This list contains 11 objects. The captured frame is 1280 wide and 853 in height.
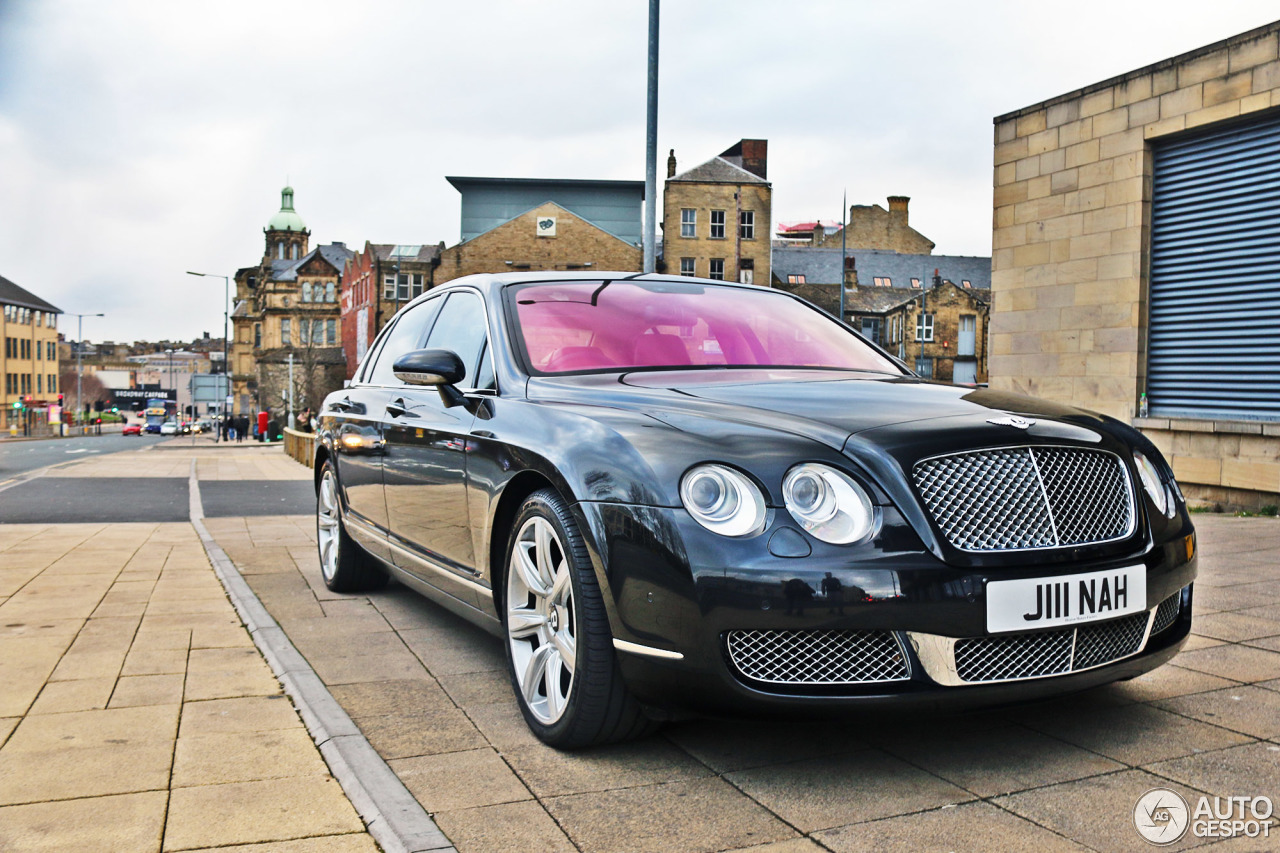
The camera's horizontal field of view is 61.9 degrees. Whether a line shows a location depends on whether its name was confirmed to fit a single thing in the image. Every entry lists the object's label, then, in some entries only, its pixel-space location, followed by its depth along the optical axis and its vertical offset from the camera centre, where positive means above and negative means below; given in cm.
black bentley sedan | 267 -42
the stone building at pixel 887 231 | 8012 +1180
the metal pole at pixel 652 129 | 1181 +285
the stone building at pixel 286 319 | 7800 +566
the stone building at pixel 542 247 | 6259 +800
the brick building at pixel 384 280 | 6544 +635
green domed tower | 12406 +1673
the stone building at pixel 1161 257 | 1000 +140
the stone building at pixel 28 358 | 9581 +179
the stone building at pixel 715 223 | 6288 +960
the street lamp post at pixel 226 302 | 5238 +387
